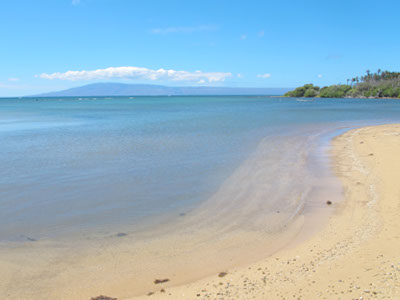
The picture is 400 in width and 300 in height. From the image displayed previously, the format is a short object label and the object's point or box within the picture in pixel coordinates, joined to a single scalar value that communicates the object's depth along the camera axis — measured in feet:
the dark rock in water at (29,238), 25.71
